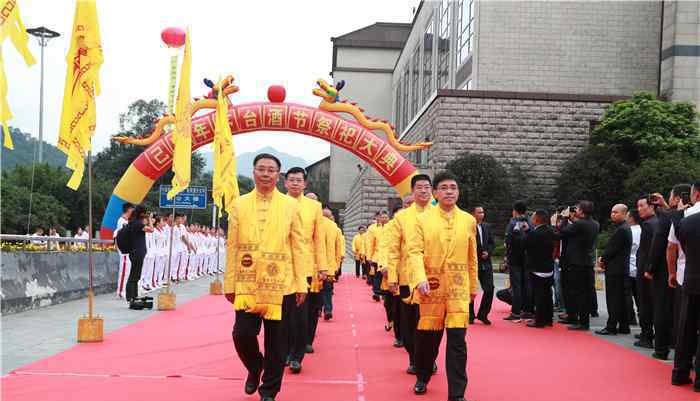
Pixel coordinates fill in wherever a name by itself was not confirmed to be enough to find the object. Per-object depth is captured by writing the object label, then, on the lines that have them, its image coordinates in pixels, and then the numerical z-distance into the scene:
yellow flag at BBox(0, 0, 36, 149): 6.93
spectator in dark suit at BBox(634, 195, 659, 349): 9.17
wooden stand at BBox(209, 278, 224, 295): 16.59
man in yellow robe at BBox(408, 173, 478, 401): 5.92
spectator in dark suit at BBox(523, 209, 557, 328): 11.05
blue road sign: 20.62
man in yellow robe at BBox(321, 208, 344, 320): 9.71
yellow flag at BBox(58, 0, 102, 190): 8.38
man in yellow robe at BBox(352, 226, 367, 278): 21.59
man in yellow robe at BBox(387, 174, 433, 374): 6.76
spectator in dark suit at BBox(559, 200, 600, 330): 10.86
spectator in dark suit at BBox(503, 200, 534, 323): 11.66
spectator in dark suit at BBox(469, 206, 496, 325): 11.41
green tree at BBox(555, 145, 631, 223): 27.94
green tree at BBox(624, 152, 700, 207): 25.05
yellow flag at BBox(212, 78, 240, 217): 13.25
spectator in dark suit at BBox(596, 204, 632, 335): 10.21
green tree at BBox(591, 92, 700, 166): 27.66
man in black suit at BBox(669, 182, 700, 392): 6.68
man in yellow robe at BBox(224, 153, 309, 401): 5.61
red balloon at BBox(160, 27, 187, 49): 14.40
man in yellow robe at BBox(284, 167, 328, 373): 7.12
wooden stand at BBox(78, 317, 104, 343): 8.47
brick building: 30.28
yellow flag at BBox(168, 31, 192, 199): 11.55
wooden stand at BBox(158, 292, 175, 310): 12.41
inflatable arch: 21.39
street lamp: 31.83
